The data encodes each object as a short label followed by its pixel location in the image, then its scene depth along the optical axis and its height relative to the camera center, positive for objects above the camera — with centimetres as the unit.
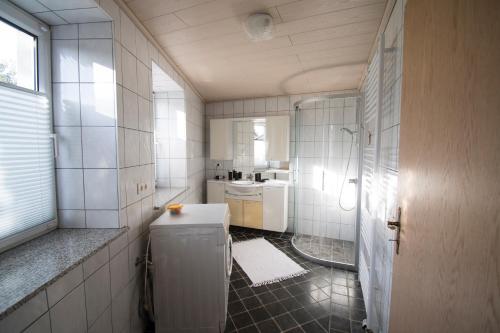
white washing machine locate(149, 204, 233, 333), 137 -79
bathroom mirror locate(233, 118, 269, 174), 335 +21
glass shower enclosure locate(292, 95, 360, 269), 227 -26
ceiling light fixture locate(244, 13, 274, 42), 128 +85
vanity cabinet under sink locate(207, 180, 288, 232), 291 -66
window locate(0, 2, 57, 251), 95 +12
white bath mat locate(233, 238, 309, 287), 208 -119
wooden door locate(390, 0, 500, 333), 39 -3
